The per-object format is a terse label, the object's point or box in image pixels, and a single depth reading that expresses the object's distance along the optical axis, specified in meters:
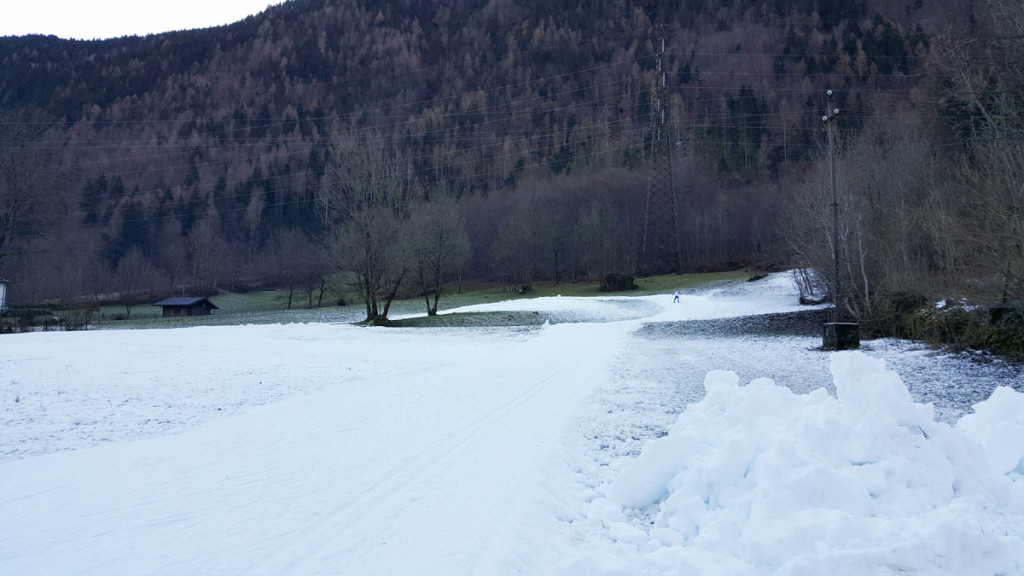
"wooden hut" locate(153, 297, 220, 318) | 58.47
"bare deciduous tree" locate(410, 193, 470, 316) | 34.34
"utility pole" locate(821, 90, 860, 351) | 15.66
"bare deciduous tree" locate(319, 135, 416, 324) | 30.70
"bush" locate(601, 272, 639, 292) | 58.12
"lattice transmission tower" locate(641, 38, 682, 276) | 76.50
